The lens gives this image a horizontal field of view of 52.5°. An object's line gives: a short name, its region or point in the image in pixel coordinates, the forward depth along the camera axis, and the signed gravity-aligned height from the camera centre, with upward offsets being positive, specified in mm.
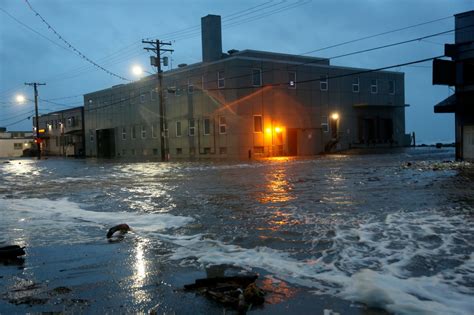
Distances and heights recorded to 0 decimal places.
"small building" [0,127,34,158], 105312 +570
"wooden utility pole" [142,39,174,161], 41109 +7055
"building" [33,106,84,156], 77562 +2511
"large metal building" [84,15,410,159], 44031 +3422
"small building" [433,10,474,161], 26703 +3485
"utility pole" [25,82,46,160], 67875 +7430
